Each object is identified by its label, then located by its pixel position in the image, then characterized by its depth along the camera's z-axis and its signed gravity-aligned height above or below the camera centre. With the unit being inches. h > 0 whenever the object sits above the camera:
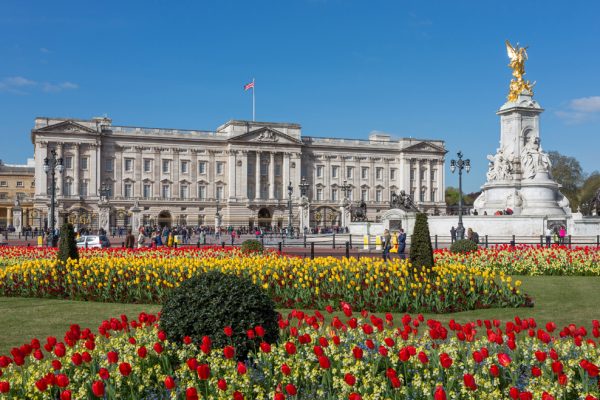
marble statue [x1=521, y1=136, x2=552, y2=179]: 1456.7 +147.9
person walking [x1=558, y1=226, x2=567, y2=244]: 1171.8 -19.3
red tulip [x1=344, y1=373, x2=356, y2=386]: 189.0 -47.6
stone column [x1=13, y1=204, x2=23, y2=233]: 2656.7 +27.3
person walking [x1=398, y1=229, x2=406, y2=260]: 871.1 -30.5
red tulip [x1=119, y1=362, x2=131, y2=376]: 197.8 -45.8
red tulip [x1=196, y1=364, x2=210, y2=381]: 197.0 -47.1
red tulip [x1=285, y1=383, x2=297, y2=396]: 183.9 -49.1
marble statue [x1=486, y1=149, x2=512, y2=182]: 1505.9 +136.3
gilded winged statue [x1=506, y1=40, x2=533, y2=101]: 1550.2 +381.8
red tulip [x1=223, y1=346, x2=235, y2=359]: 216.1 -44.7
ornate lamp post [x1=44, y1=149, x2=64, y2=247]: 1081.7 +106.0
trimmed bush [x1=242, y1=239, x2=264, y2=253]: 863.2 -32.9
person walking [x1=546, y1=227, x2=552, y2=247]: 1017.7 -24.6
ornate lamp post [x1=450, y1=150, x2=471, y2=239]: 1445.6 +136.9
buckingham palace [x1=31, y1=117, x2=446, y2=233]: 3110.2 +289.9
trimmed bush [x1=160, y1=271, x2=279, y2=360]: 260.7 -37.6
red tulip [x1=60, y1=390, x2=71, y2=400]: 177.3 -48.8
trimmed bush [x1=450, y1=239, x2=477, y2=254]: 818.8 -31.8
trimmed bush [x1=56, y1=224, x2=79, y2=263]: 644.1 -21.8
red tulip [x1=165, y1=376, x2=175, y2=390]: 192.2 -49.4
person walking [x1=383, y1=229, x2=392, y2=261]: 890.6 -31.6
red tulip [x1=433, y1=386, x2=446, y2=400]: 166.7 -46.3
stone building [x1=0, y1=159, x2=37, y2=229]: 3718.0 +231.0
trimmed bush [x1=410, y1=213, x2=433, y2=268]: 531.2 -22.3
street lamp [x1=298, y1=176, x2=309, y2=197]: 2221.9 +131.2
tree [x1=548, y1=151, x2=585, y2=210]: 3791.8 +301.7
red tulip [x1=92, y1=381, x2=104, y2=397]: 188.1 -49.9
